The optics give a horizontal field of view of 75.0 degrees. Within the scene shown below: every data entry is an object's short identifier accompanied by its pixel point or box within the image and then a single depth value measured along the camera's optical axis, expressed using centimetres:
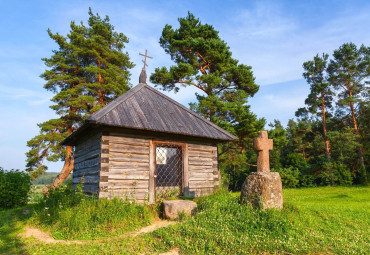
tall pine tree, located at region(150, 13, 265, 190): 1661
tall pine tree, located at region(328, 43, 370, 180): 2550
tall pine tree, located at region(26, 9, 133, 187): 2014
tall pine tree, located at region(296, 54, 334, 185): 2655
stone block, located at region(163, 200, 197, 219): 718
